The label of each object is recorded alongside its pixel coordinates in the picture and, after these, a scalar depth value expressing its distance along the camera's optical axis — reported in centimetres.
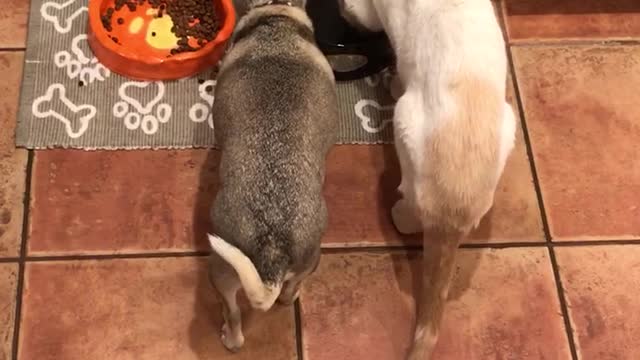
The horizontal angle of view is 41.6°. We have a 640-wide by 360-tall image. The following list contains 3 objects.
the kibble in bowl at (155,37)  194
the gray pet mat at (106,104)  190
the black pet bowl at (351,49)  202
